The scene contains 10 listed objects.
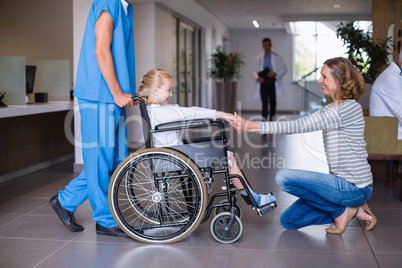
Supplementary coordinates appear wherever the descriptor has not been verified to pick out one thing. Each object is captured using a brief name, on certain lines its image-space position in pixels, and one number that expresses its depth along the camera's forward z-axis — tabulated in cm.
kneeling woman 260
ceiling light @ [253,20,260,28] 1478
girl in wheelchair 251
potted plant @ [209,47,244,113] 1218
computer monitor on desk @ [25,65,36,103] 509
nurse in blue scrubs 254
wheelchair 242
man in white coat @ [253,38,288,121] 871
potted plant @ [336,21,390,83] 582
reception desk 435
